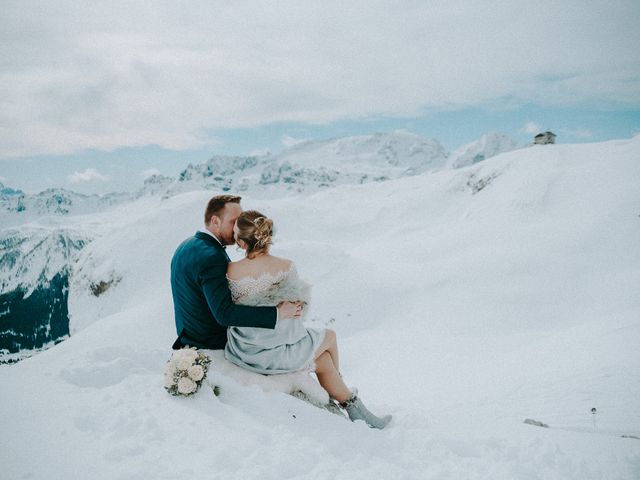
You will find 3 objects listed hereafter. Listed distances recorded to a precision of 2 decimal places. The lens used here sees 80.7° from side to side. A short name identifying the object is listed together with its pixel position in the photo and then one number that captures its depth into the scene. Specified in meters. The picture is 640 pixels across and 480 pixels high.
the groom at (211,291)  5.59
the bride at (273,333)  5.78
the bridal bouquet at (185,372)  5.25
